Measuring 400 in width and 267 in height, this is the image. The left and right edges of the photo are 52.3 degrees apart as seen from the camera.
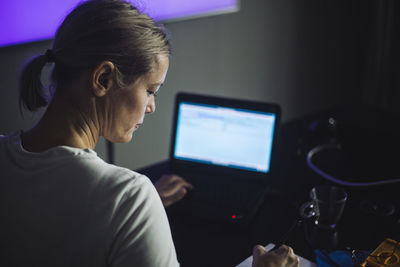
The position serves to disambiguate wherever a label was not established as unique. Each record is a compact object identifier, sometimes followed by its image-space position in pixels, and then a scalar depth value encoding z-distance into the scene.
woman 0.70
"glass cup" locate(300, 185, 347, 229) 1.09
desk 1.04
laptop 1.37
